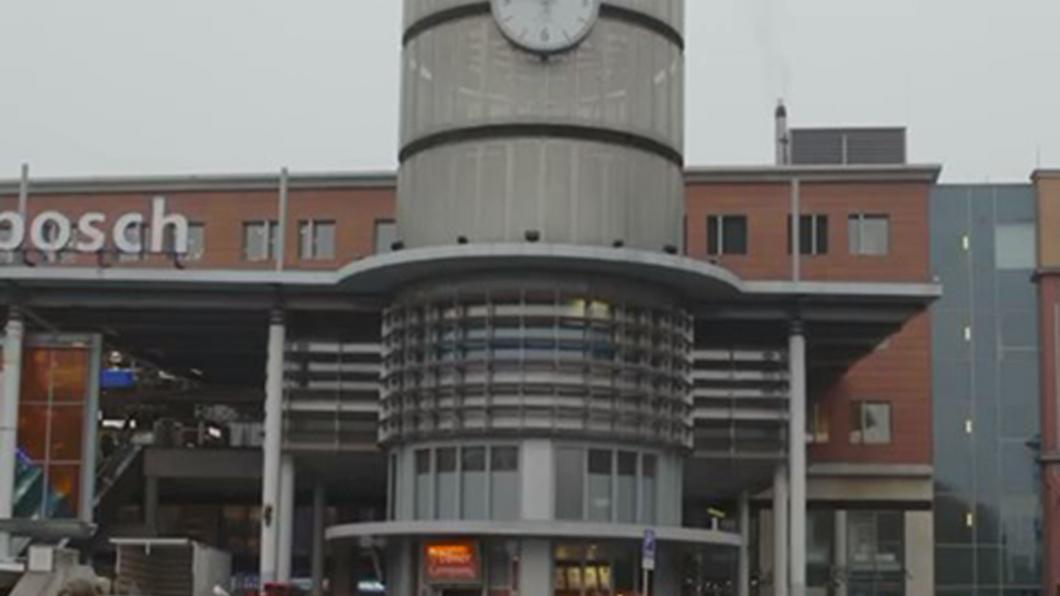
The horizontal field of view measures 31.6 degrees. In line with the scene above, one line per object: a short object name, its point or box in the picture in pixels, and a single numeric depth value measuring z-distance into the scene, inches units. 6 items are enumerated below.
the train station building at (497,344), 1929.1
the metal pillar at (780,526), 2182.6
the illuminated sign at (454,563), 1920.5
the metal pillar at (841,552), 2893.7
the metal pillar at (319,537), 2527.1
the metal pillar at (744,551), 2367.3
